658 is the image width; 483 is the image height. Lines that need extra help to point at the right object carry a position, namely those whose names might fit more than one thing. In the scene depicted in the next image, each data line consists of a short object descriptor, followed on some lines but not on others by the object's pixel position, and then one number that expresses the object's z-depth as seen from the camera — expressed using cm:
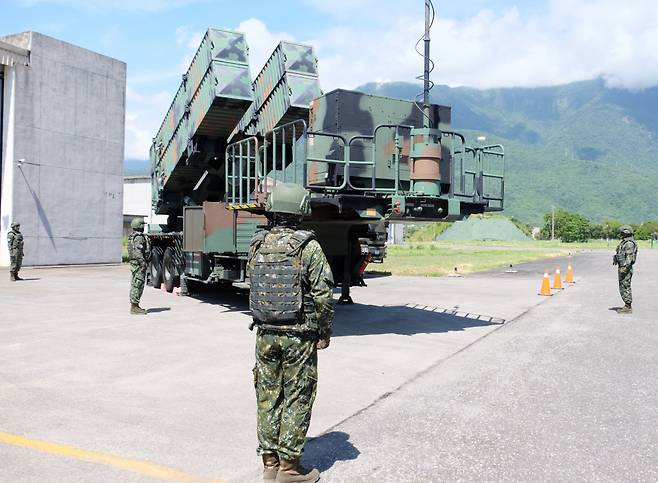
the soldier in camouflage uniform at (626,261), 1198
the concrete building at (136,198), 5097
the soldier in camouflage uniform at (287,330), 378
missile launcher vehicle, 862
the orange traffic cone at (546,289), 1598
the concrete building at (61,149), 2088
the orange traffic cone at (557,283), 1803
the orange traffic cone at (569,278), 2042
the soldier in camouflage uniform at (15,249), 1664
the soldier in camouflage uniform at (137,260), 1078
